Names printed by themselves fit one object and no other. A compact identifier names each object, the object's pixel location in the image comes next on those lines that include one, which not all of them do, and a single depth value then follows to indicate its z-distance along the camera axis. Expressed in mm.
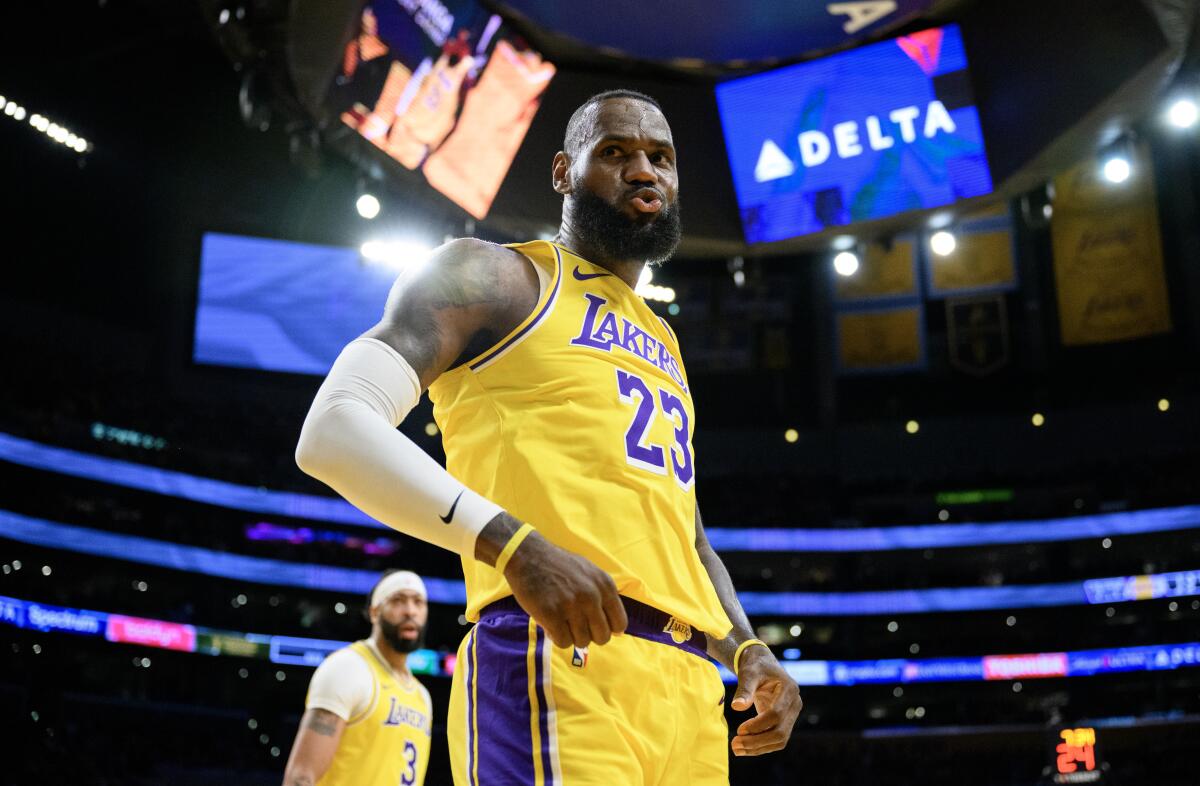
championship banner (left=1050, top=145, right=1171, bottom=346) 20125
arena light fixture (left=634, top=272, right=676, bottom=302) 21031
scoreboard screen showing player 9328
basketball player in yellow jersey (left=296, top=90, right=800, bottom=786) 1921
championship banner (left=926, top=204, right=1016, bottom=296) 21375
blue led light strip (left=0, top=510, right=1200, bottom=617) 23594
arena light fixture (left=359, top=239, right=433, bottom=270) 14955
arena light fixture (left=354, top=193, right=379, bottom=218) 14114
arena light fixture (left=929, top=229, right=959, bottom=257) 14468
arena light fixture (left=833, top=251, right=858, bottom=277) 13859
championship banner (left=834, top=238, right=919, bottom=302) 23109
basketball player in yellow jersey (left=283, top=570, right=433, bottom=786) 5191
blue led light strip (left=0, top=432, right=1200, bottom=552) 23859
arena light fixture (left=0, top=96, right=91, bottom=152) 20391
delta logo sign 9445
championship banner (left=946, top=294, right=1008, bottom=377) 24781
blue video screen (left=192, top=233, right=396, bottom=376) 25141
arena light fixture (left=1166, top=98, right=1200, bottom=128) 11945
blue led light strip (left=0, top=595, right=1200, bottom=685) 23594
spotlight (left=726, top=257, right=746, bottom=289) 12320
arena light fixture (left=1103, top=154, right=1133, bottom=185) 11537
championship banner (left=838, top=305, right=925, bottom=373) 23922
